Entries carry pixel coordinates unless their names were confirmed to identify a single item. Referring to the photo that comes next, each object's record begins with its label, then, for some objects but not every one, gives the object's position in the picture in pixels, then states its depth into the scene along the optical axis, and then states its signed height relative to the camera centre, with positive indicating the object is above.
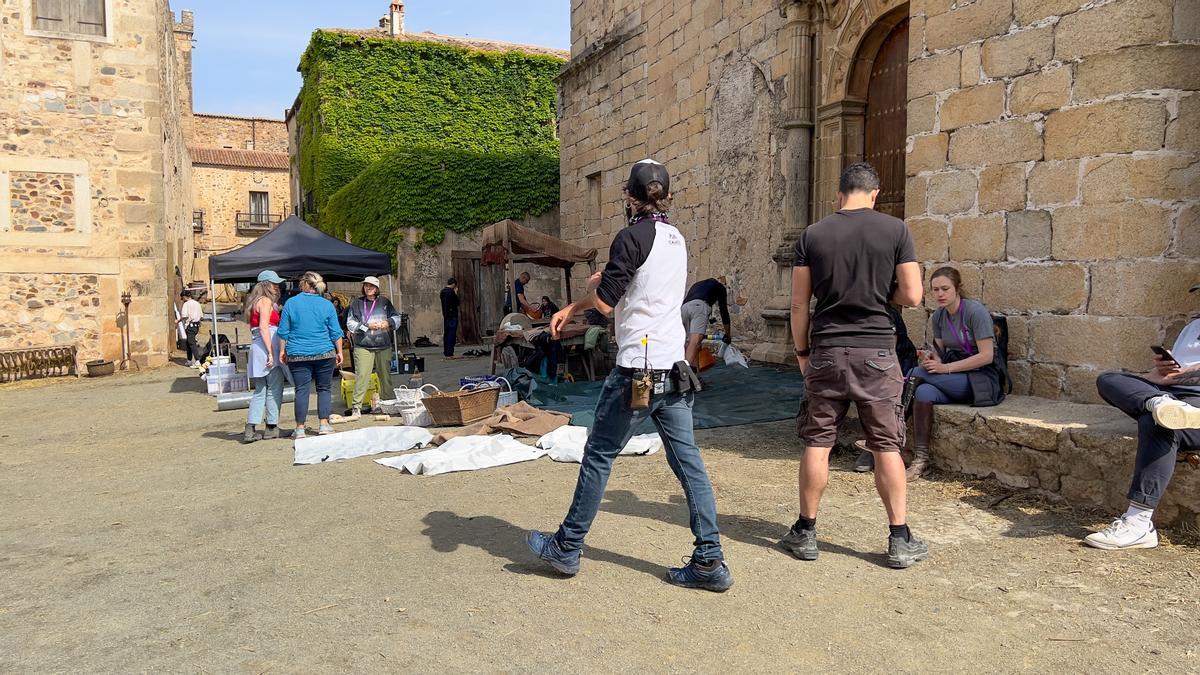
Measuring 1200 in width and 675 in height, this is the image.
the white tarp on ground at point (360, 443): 6.29 -1.08
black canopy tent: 10.74 +0.72
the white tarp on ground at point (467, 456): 5.65 -1.06
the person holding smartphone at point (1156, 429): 3.45 -0.54
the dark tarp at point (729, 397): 7.25 -0.94
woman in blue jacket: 7.12 -0.29
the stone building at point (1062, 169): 4.23 +0.79
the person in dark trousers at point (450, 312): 16.59 -0.04
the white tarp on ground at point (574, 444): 5.88 -1.02
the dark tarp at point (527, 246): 11.09 +0.91
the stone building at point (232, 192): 40.78 +6.23
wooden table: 10.00 -0.37
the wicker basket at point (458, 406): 7.38 -0.89
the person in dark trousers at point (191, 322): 14.63 -0.19
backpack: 4.82 -0.27
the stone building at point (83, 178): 13.43 +2.33
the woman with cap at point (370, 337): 8.49 -0.28
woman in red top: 7.37 -0.57
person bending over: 8.10 +0.00
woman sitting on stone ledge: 4.72 -0.34
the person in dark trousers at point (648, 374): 3.29 -0.27
